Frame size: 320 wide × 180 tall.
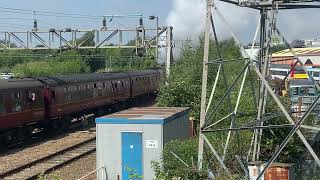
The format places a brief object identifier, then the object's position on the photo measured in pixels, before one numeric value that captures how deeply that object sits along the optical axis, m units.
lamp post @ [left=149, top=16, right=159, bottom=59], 38.42
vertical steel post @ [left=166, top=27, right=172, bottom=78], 33.67
